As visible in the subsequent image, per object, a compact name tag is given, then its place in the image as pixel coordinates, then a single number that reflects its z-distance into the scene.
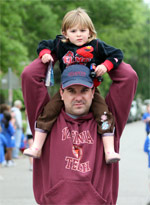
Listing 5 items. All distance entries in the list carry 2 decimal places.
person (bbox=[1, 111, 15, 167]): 13.99
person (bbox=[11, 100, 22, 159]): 15.62
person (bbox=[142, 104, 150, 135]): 14.98
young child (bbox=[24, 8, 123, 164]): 4.07
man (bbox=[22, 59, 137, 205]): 3.90
